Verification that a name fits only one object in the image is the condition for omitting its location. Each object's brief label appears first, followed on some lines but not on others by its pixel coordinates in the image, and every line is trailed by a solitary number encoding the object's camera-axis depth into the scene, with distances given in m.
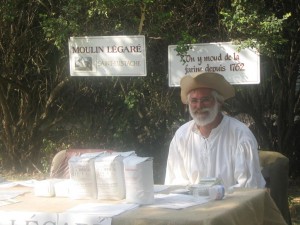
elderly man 4.79
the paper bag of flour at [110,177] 3.56
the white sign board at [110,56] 6.70
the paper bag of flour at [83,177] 3.64
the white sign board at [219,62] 6.21
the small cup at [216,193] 3.60
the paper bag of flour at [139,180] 3.46
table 3.15
